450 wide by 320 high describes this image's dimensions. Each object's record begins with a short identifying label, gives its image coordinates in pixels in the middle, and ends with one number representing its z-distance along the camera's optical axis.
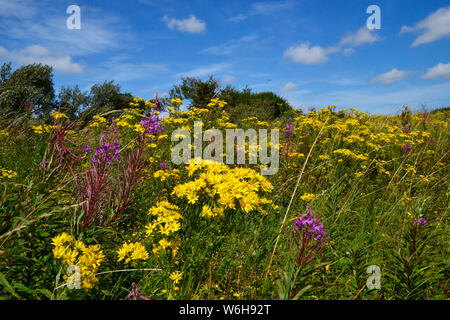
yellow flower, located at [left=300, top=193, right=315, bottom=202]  2.95
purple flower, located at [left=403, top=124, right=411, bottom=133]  6.43
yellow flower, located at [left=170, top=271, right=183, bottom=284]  1.66
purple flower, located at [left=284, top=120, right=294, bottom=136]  5.48
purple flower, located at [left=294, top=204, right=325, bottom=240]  1.43
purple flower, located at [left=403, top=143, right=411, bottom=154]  4.97
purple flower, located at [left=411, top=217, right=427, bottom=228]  1.65
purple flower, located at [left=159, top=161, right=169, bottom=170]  3.11
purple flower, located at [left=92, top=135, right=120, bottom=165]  2.32
